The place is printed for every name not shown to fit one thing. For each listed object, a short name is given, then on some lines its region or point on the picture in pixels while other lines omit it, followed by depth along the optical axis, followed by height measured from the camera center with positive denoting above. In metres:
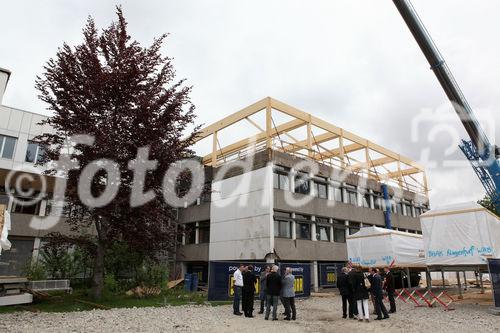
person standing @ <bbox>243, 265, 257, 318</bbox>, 13.13 -0.78
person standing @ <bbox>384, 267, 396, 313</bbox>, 14.10 -0.55
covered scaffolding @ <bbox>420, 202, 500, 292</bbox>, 14.65 +1.44
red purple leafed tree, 14.19 +5.37
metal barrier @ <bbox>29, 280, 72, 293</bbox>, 14.00 -0.75
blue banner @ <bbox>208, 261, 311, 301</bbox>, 16.23 -0.46
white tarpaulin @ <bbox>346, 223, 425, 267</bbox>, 20.05 +1.25
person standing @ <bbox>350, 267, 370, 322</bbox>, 12.01 -0.73
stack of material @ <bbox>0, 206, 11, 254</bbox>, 9.30 +0.91
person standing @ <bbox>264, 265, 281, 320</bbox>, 12.30 -0.67
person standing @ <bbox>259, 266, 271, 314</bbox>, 14.06 -0.89
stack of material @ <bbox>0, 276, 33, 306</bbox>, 12.37 -0.92
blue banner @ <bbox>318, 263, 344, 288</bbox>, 26.62 -0.26
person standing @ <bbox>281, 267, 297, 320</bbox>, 12.34 -0.83
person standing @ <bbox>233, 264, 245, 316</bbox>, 13.34 -0.66
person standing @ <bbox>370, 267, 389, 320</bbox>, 12.55 -0.79
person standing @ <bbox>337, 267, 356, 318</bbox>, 12.60 -0.70
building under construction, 25.19 +5.04
